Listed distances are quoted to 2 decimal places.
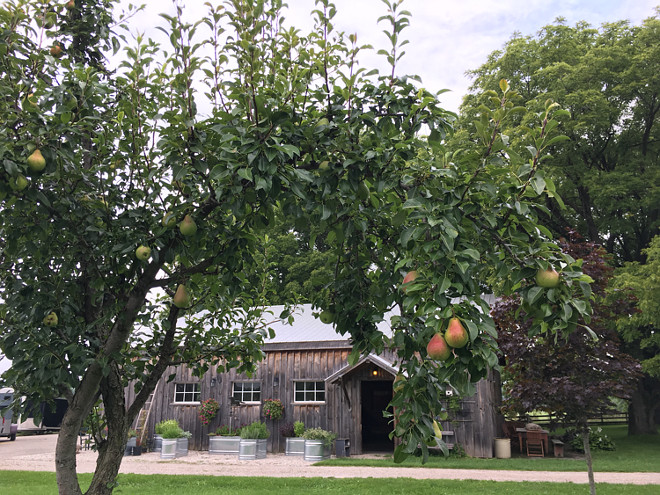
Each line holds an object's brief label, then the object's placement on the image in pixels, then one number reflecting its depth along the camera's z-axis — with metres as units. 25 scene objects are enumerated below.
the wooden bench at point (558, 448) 13.82
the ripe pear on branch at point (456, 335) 1.86
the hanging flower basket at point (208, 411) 15.31
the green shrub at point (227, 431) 14.98
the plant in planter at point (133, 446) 14.94
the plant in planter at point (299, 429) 14.30
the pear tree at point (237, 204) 2.20
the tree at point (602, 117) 16.11
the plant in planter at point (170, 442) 14.16
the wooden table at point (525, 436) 14.18
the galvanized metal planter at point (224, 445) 14.58
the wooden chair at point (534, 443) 14.02
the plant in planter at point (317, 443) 13.22
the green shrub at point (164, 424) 15.02
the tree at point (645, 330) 12.00
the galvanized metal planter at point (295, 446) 13.96
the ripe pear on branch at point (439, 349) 1.93
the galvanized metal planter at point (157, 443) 15.71
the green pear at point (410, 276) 2.34
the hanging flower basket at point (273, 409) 14.72
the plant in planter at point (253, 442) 13.78
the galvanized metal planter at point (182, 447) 14.28
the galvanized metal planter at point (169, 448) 14.16
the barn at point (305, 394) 13.59
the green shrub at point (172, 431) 14.47
